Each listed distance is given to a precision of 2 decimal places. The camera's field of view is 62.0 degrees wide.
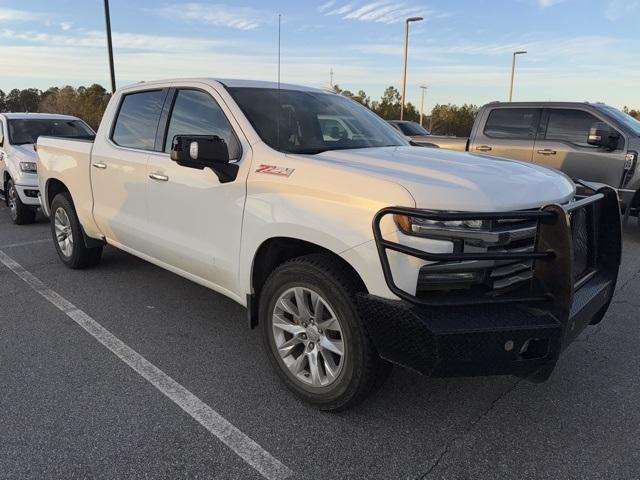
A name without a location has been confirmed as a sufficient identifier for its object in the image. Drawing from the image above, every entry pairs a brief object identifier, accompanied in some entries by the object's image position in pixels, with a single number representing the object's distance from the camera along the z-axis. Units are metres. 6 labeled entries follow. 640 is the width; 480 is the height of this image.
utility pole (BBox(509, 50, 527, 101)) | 36.78
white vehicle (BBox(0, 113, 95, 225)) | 8.11
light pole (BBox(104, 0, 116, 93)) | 13.80
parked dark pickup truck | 7.47
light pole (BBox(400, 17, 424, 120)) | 26.06
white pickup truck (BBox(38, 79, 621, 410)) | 2.42
